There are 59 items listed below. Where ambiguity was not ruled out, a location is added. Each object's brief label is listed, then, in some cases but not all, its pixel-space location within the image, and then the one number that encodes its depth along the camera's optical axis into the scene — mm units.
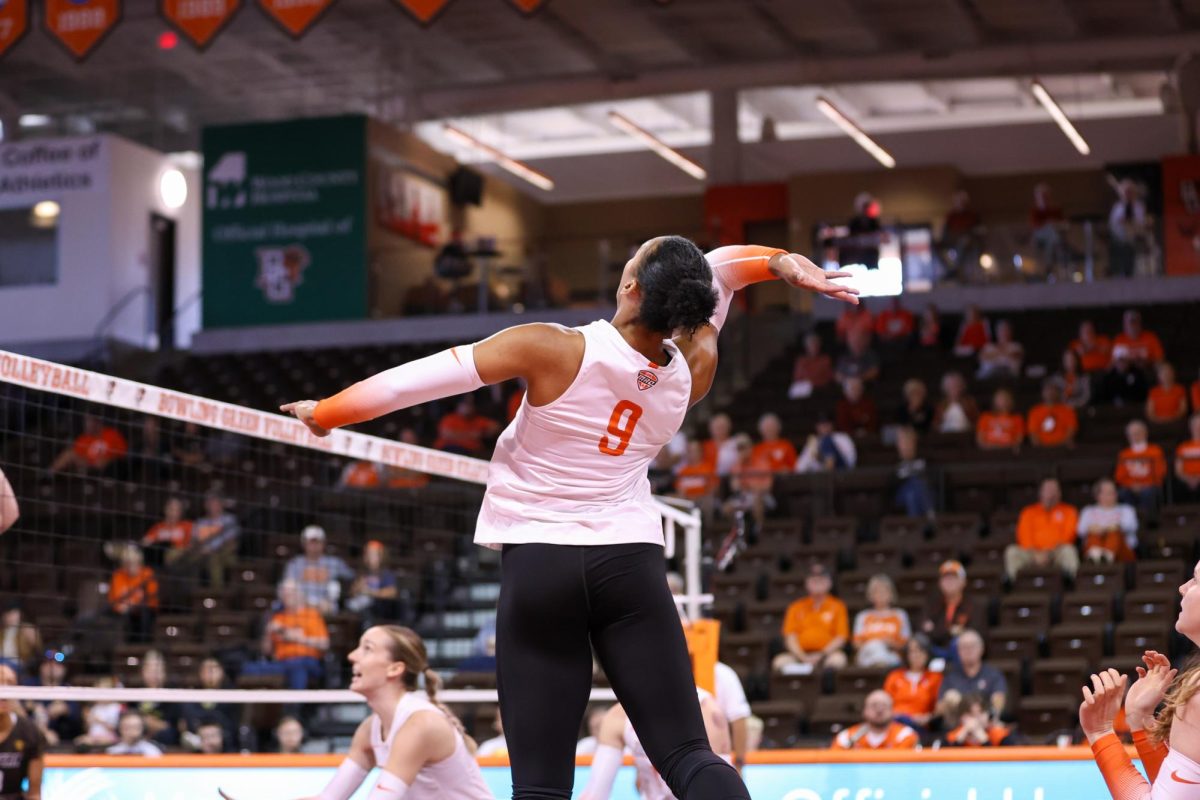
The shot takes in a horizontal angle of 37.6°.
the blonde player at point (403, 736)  5410
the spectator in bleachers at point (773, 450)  15836
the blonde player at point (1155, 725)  3654
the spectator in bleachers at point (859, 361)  18266
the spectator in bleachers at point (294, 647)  12203
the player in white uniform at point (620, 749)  6289
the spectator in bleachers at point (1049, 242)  19844
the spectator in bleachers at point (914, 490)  14445
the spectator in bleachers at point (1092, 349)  17406
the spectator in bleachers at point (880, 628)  11969
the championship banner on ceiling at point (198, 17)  14727
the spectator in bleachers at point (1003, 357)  17859
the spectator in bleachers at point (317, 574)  13047
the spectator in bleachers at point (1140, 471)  13516
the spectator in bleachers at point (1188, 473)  13555
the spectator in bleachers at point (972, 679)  10711
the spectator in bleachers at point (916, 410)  16344
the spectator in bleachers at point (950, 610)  11844
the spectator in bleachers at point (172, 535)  14539
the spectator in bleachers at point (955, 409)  16297
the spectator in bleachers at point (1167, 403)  15500
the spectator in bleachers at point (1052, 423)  15508
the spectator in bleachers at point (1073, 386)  16672
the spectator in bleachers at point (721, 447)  15969
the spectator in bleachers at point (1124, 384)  16469
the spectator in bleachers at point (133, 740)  11125
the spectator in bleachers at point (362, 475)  15117
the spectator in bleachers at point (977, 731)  10180
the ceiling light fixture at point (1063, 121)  25969
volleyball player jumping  3670
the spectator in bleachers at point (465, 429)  18078
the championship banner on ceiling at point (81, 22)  15055
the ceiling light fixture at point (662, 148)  28250
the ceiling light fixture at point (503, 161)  27188
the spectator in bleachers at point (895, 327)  19297
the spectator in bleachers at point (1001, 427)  15531
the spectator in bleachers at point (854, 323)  18812
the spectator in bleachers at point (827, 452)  15469
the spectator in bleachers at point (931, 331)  19188
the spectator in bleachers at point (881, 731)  10398
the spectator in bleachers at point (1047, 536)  12945
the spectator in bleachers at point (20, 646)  11742
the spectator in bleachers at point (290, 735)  11289
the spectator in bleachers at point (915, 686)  11062
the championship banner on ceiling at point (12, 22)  15523
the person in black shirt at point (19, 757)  6621
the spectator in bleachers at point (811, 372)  18484
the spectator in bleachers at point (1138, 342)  17156
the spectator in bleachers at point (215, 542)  14578
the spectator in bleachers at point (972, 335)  18828
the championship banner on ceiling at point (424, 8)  13719
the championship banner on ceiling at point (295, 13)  14195
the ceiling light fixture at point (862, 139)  27156
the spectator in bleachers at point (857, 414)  16672
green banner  24422
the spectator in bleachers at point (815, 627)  12234
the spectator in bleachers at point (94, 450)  17000
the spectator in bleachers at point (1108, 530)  12914
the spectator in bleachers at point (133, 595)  13344
